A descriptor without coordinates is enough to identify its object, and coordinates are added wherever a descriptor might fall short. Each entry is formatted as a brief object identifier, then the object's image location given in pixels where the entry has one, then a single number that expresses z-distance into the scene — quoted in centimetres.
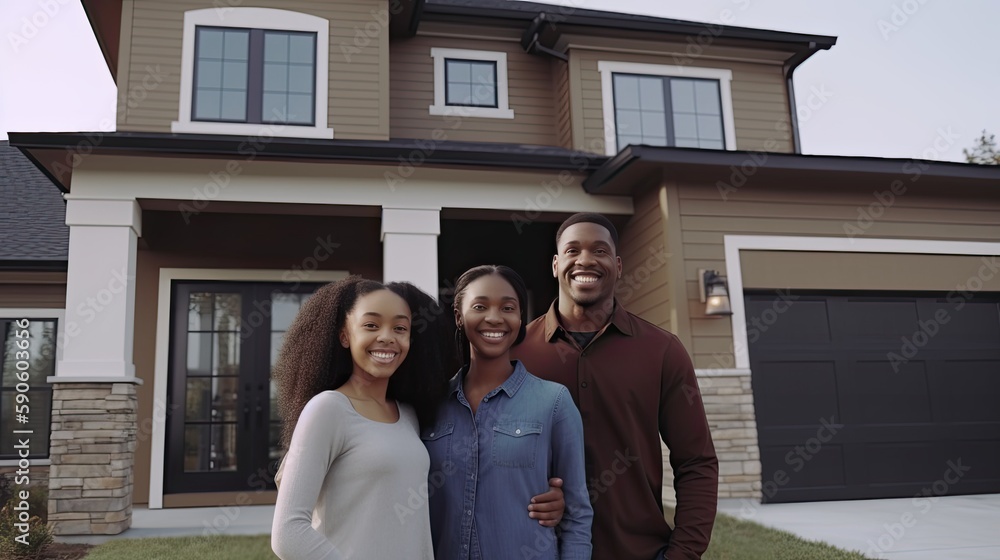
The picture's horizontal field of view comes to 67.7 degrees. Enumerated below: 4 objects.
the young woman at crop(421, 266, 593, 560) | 191
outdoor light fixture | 656
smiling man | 206
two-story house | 645
